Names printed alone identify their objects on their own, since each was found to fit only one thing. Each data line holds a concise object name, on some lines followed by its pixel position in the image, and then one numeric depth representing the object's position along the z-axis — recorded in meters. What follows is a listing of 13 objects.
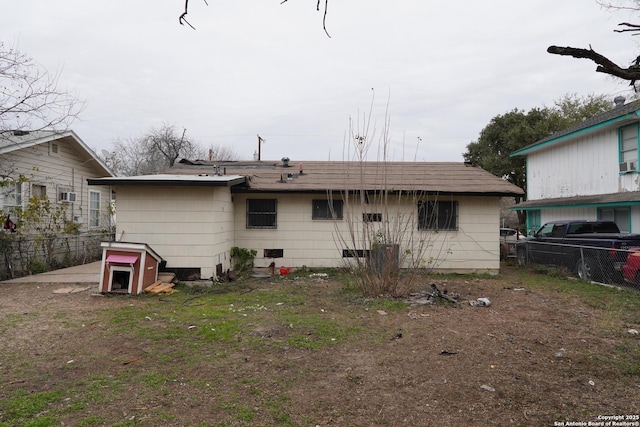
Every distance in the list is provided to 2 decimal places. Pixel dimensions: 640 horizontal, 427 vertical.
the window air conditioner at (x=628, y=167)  12.57
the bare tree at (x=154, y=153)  35.03
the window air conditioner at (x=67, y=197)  13.99
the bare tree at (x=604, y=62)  2.24
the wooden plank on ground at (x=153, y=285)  8.31
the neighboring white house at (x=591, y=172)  12.62
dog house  8.10
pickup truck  9.28
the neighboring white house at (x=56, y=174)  11.52
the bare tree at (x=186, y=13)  2.15
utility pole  21.67
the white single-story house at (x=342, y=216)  11.44
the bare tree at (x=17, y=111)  9.25
